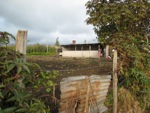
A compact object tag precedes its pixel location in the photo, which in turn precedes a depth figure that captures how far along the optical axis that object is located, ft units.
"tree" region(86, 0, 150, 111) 11.05
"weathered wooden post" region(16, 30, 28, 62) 3.38
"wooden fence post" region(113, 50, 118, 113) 5.31
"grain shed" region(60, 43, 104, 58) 37.50
